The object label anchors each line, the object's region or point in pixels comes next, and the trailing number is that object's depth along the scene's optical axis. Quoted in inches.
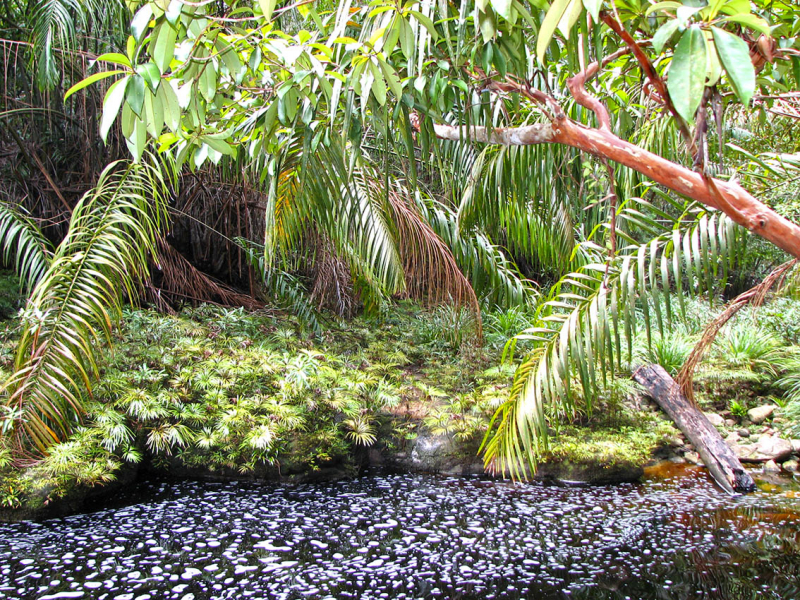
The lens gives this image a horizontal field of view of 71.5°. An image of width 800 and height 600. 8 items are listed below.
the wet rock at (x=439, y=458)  162.7
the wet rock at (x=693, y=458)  174.9
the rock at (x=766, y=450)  172.4
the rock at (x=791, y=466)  166.4
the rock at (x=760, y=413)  200.1
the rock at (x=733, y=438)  186.4
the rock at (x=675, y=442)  181.5
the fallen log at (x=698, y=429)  150.3
